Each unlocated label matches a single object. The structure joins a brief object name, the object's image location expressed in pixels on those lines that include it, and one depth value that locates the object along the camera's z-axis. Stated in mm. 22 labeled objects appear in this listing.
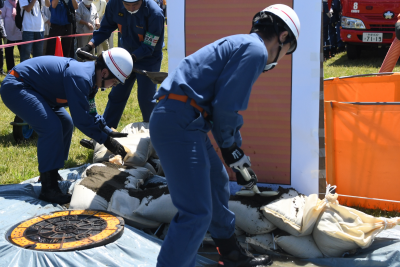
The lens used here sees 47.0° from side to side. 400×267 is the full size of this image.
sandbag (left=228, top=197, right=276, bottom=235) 3049
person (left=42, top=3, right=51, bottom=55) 9119
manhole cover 2748
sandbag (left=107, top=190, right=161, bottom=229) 3184
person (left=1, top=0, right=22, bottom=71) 8109
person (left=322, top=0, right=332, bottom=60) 10625
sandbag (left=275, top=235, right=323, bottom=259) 2971
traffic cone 7414
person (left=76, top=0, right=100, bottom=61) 9004
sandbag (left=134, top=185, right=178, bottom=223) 3125
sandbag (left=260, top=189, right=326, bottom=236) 2943
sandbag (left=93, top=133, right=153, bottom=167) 3920
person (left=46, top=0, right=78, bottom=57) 8023
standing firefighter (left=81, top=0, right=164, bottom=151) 4746
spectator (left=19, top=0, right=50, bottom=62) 7668
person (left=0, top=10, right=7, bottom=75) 8016
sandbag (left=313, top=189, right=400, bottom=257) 2859
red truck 8867
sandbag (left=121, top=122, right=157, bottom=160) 4480
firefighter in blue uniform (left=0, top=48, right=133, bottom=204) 3471
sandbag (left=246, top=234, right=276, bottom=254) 3049
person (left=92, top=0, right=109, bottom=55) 10286
